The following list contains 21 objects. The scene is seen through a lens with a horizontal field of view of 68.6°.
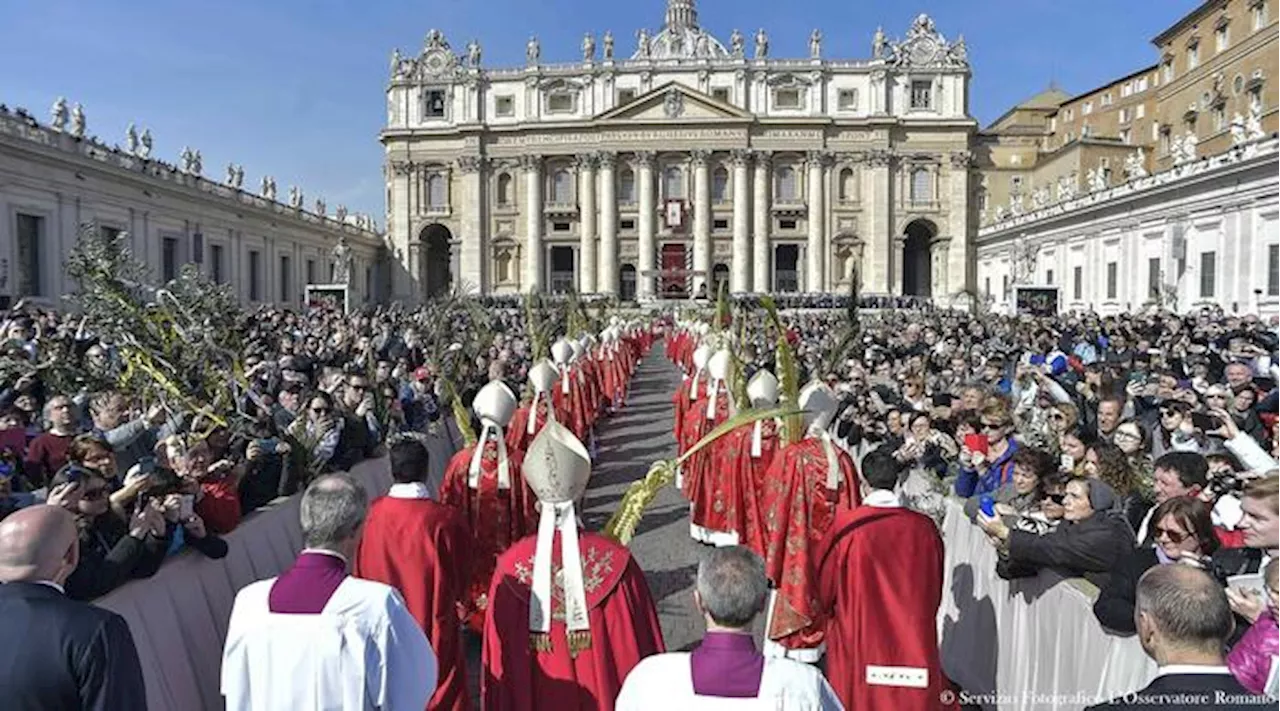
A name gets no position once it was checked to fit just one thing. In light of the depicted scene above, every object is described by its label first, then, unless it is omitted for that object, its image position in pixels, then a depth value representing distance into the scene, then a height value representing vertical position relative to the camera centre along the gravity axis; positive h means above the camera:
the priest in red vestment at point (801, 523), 5.45 -1.26
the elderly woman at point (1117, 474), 5.36 -0.89
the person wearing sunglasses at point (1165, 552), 3.88 -0.96
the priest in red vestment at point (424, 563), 4.82 -1.24
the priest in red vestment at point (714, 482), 8.68 -1.54
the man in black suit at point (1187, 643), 2.39 -0.85
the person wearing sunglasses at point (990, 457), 6.70 -1.01
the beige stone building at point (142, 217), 26.48 +3.90
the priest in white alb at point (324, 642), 3.25 -1.12
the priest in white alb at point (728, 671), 2.63 -1.00
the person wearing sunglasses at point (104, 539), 4.19 -1.03
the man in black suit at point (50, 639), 2.70 -0.93
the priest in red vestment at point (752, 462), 8.12 -1.23
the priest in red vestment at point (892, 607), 4.62 -1.41
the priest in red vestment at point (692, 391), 11.95 -0.89
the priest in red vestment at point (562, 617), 3.92 -1.24
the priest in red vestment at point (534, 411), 9.04 -0.89
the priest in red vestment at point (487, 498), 6.50 -1.22
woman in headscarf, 4.36 -1.05
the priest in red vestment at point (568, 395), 11.94 -0.97
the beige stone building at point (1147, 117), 41.22 +11.77
